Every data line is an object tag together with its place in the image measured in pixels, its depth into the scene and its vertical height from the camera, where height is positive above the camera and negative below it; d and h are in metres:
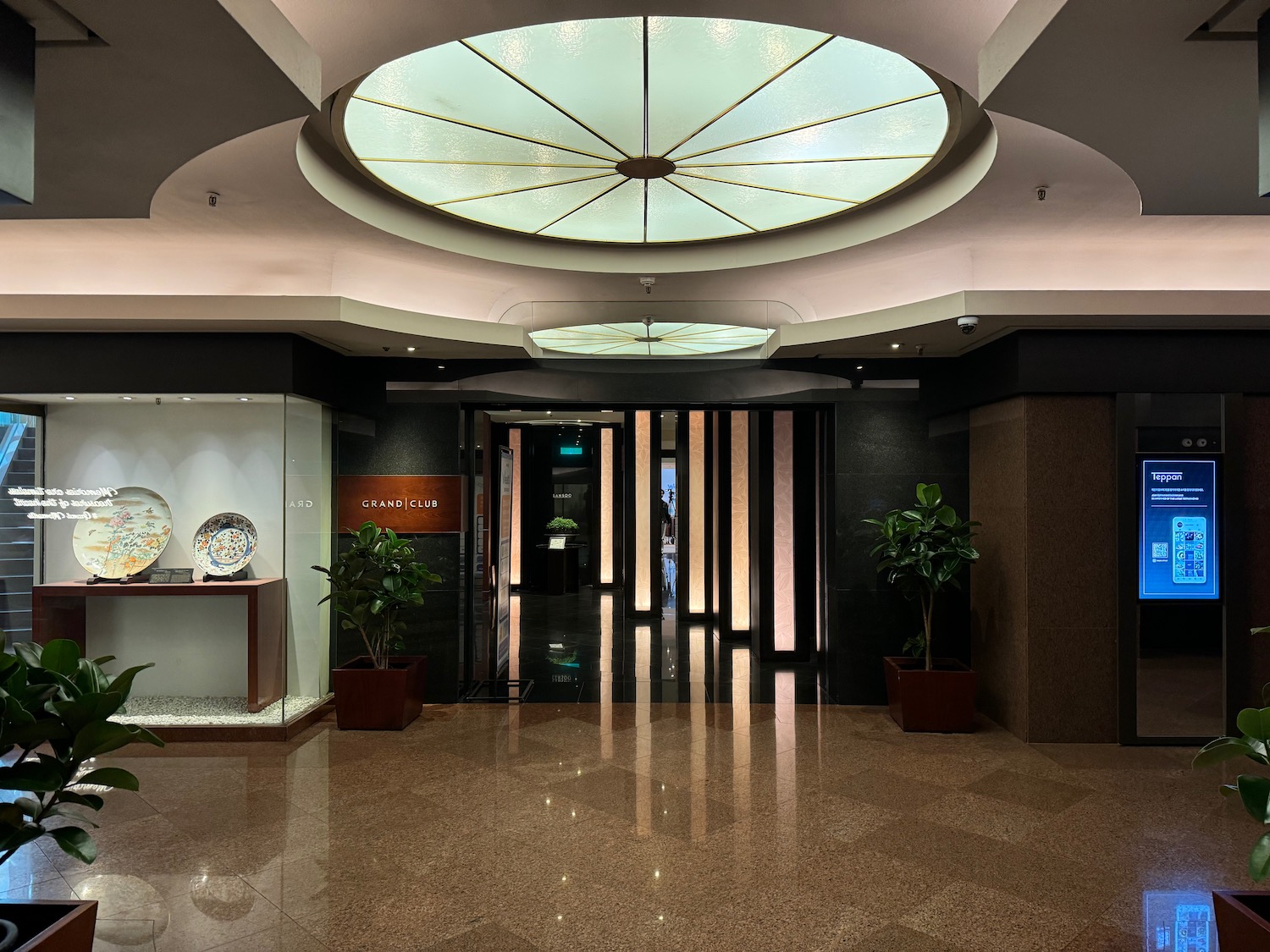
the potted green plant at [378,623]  6.41 -1.06
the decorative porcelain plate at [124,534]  6.59 -0.27
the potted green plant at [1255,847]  2.30 -1.04
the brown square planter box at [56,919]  2.35 -1.30
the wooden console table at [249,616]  6.30 -0.95
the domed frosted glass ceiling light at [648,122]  3.57 +2.04
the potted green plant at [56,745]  2.21 -0.73
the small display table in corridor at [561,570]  14.41 -1.29
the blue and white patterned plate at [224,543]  6.81 -0.36
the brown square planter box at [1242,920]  2.39 -1.35
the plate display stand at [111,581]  6.41 -0.65
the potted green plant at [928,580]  6.34 -0.68
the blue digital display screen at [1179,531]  6.02 -0.24
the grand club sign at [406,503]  7.31 -0.01
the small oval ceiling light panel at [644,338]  7.07 +1.54
